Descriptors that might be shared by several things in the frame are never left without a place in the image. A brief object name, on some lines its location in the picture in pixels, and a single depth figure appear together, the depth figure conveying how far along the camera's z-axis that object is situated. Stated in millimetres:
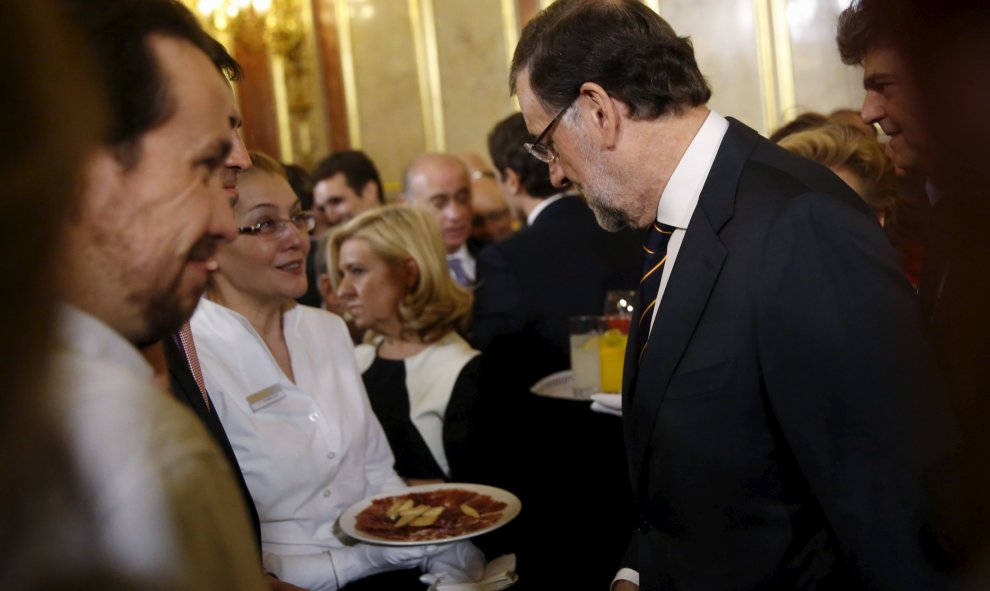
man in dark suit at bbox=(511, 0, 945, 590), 1345
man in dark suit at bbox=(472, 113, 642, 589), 2781
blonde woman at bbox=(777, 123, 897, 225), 2463
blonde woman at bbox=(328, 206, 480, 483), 2938
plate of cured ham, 1980
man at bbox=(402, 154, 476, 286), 4895
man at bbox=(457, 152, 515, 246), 5531
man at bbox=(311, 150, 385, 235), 5227
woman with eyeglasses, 2084
